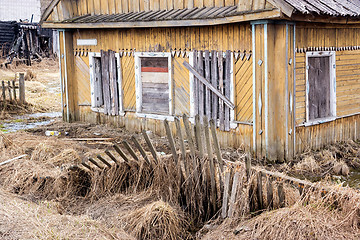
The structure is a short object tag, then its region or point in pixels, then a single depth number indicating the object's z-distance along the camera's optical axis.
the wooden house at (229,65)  9.98
